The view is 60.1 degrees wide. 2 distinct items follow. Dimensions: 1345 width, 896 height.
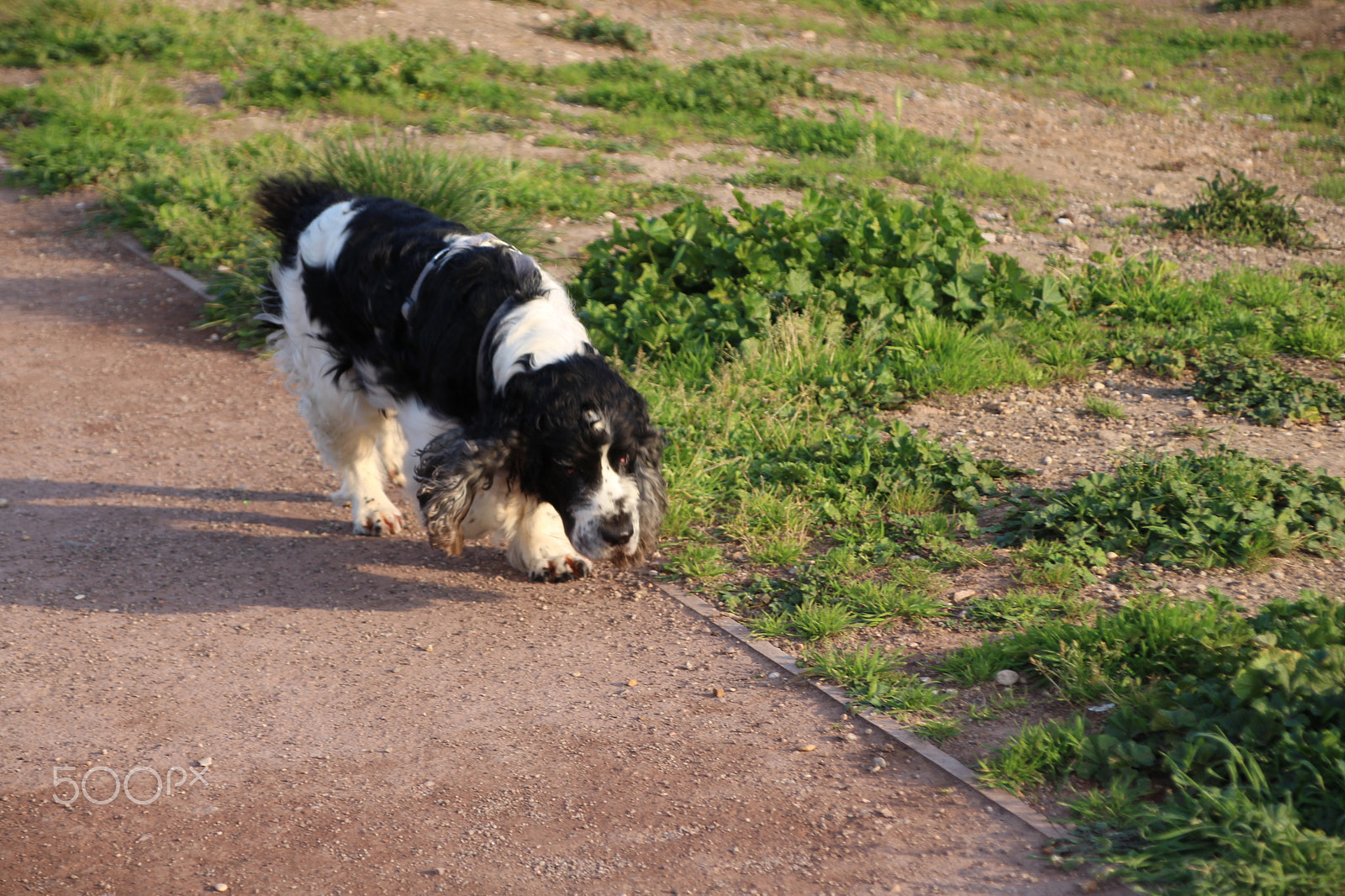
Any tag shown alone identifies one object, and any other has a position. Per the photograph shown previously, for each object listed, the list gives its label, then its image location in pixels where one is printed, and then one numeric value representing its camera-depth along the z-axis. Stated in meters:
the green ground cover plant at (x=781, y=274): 6.88
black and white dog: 4.32
